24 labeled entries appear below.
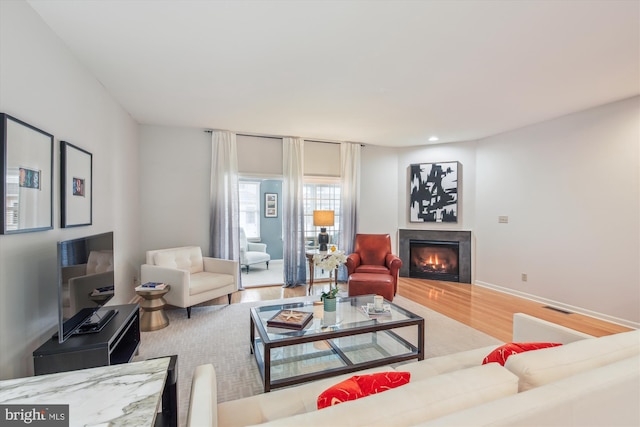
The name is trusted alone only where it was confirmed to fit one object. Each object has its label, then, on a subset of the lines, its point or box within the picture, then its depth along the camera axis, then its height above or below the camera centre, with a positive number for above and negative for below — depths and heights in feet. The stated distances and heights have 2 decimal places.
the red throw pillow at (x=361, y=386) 3.25 -2.10
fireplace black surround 17.42 -1.89
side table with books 10.30 -3.48
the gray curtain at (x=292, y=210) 16.52 +0.14
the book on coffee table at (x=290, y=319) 7.47 -2.90
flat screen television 5.78 -1.68
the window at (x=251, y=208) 22.45 +0.33
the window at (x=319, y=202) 17.88 +0.66
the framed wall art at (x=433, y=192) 17.69 +1.33
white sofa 2.70 -1.92
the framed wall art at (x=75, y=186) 7.14 +0.71
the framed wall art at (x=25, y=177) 5.13 +0.70
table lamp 15.69 -0.30
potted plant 8.77 -1.69
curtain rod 15.43 +4.43
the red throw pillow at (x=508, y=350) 4.29 -2.09
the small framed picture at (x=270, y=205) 23.77 +0.61
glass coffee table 6.70 -3.75
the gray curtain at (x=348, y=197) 17.83 +0.98
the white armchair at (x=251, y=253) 19.48 -2.92
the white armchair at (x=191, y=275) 10.98 -2.68
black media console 5.47 -2.79
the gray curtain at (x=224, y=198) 15.24 +0.77
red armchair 14.18 -2.25
